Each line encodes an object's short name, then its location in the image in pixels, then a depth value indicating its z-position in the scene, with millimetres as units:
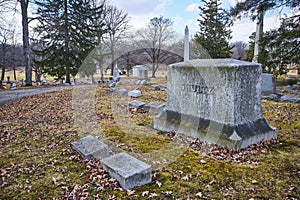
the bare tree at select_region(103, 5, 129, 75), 26094
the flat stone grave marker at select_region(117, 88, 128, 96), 11336
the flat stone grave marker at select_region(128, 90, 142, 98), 10594
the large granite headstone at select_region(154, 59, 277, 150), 4066
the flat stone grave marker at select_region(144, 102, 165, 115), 6985
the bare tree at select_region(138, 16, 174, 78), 24062
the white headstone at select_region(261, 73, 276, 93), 11223
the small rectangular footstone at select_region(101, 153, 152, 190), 2836
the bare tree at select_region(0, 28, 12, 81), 25853
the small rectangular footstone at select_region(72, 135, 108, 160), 3805
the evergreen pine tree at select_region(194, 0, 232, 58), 21500
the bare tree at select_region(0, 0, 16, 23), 13885
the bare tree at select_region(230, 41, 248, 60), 38312
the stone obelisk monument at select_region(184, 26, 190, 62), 7392
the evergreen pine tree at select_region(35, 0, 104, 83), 18156
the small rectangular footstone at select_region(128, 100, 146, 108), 8008
